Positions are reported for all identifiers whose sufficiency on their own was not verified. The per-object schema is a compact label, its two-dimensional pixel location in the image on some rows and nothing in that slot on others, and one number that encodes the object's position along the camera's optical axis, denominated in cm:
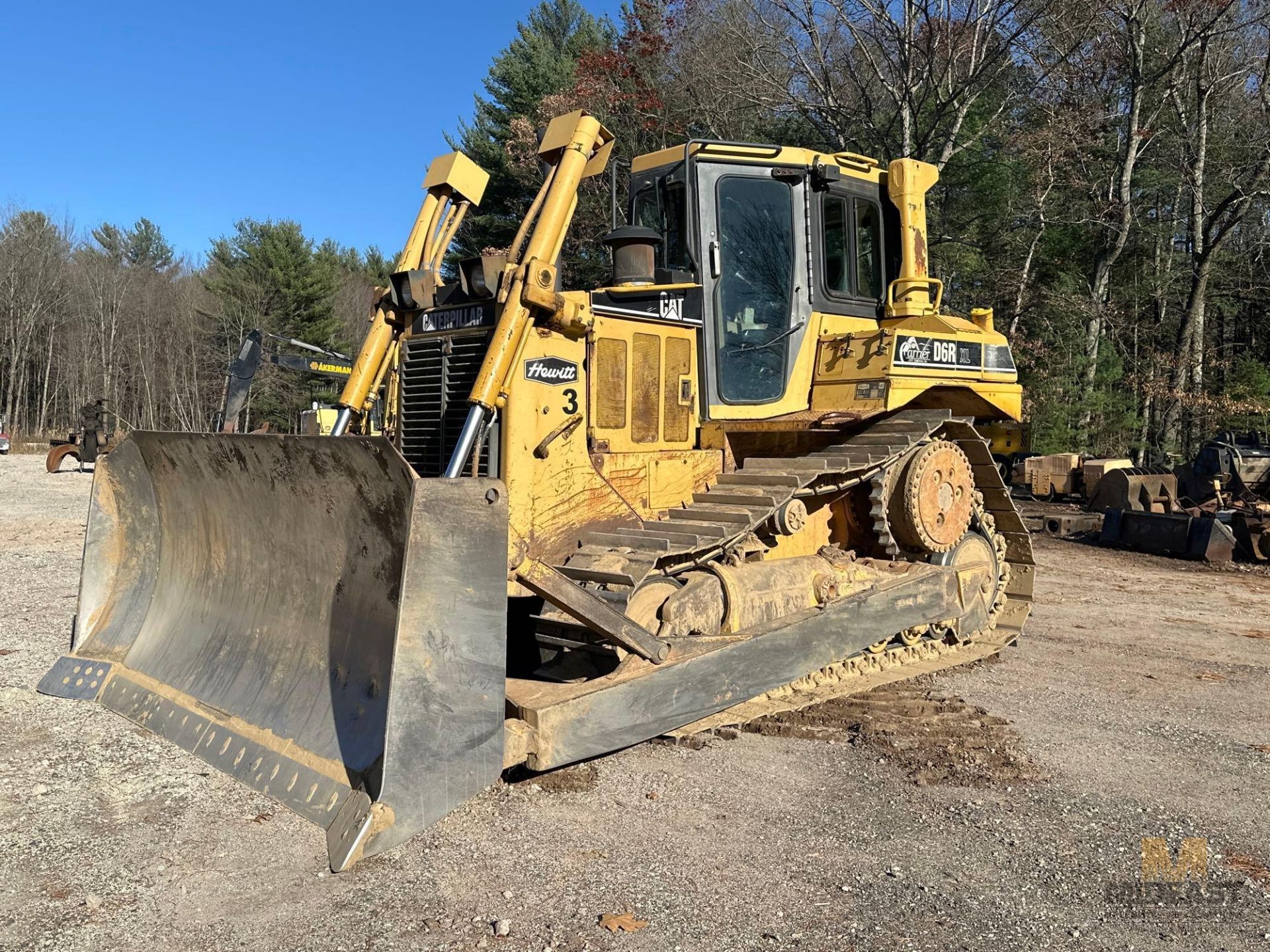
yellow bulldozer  349
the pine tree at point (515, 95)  2400
